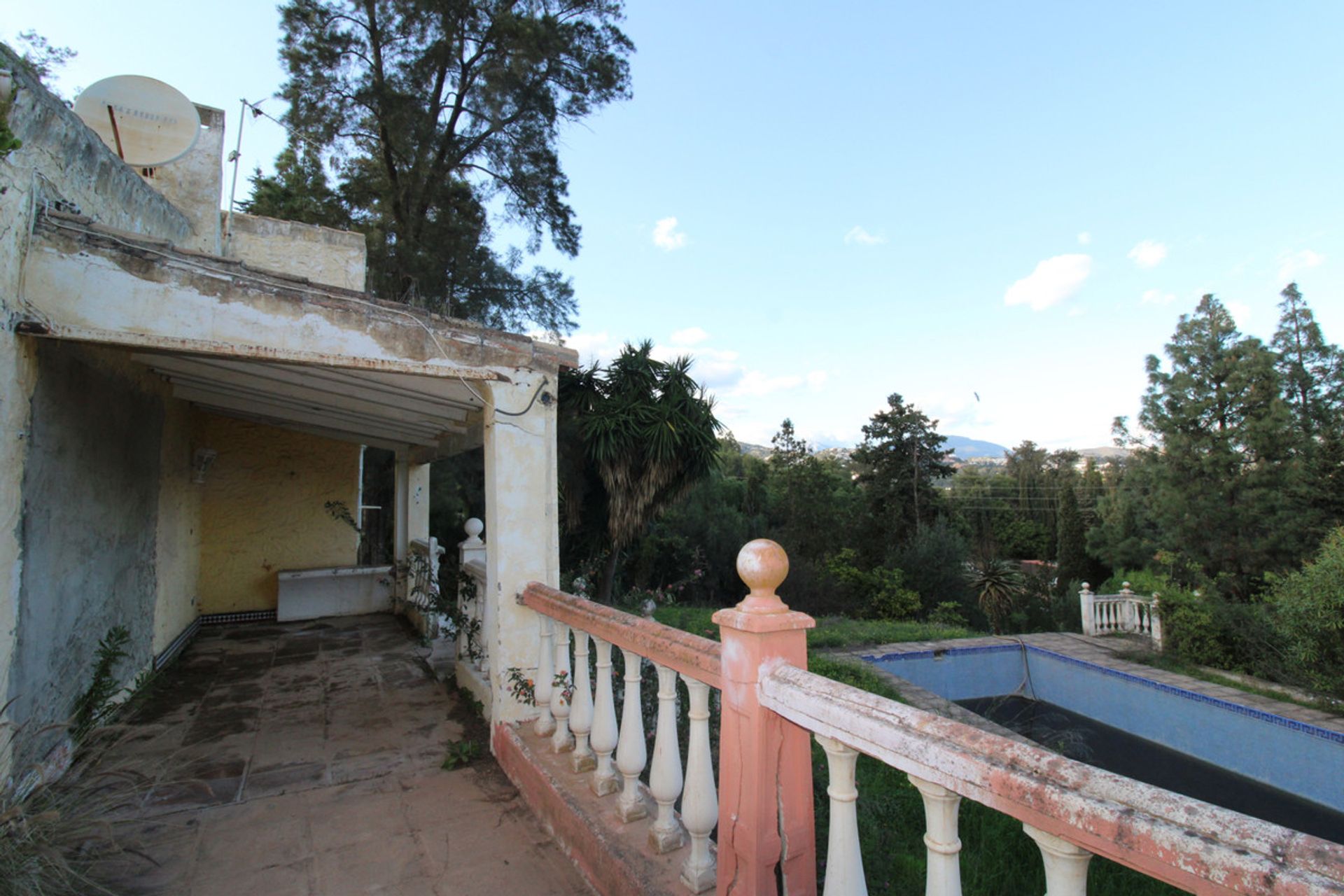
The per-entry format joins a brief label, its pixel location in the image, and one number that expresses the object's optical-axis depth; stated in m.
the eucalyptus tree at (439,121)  11.45
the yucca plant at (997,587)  15.55
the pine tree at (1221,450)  17.64
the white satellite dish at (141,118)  4.45
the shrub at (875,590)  16.69
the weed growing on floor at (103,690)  3.42
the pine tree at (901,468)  23.52
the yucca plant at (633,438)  8.04
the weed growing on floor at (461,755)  3.29
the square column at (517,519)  3.30
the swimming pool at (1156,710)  7.42
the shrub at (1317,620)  8.24
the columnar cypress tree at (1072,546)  24.94
